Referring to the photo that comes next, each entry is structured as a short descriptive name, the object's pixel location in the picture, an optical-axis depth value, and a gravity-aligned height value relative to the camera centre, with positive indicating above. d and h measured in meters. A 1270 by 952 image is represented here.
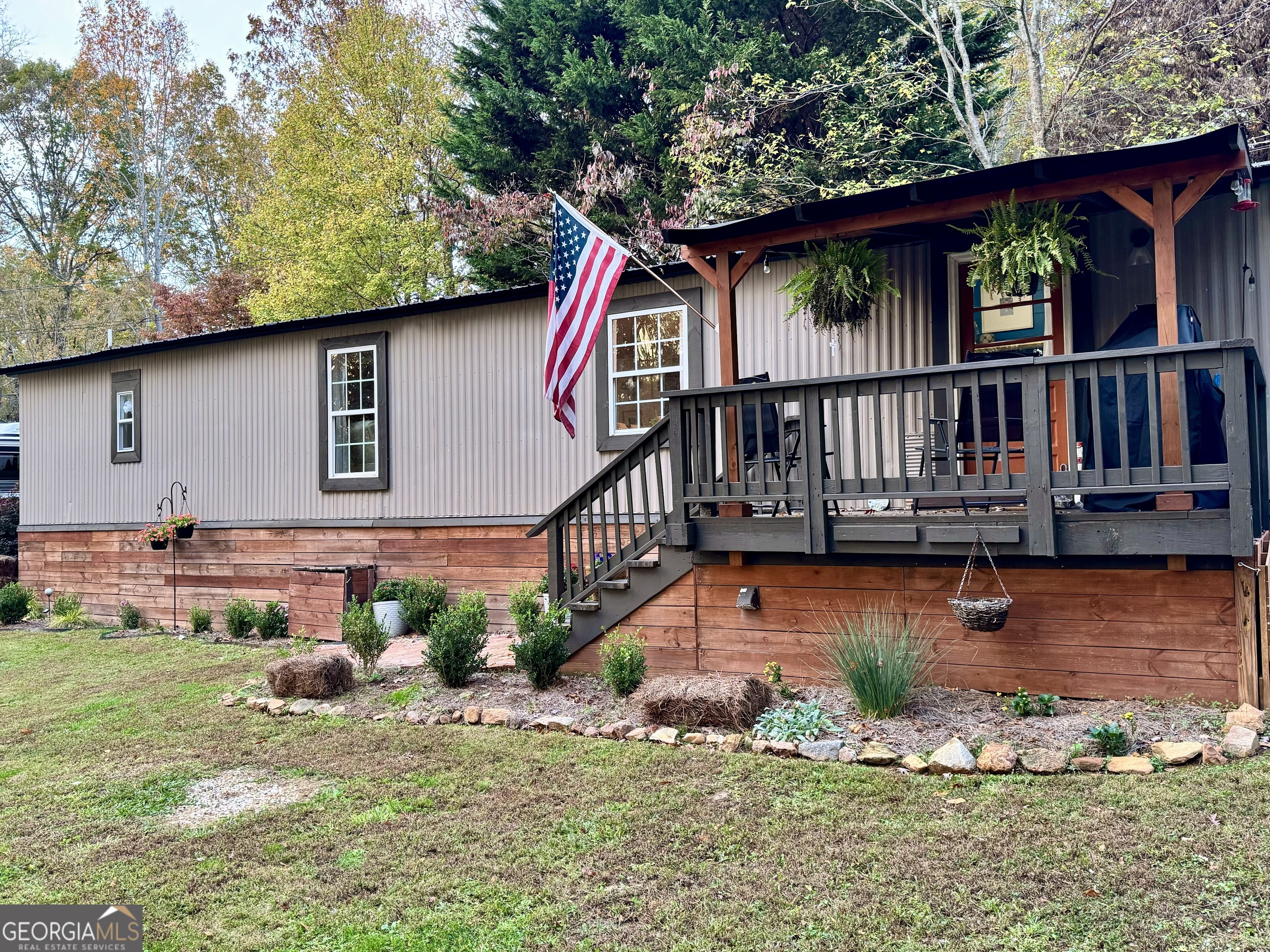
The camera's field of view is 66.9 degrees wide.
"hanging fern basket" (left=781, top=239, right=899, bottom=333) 6.32 +1.44
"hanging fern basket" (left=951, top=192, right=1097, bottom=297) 5.45 +1.44
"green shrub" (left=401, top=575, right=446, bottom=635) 8.72 -0.85
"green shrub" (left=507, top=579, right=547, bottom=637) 7.56 -0.79
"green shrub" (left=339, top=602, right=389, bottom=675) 6.92 -0.91
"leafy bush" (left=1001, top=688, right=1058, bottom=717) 4.84 -1.07
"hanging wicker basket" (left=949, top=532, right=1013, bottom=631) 4.79 -0.58
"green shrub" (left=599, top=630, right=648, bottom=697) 5.80 -0.99
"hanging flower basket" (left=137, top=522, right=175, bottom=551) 11.05 -0.20
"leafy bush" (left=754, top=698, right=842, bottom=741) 4.77 -1.13
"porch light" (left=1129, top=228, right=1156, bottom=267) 6.54 +1.67
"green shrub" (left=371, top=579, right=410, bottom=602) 9.29 -0.79
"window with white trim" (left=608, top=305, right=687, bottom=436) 8.27 +1.22
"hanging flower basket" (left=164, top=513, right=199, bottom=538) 11.08 -0.10
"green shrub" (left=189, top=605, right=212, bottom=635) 10.30 -1.12
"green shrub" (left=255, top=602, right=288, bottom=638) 9.59 -1.08
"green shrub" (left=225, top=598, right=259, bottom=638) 9.66 -1.05
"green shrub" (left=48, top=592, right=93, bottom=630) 11.58 -1.17
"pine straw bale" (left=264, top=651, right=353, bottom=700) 6.42 -1.10
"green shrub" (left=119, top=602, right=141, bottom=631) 11.08 -1.15
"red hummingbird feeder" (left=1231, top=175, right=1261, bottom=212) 5.24 +1.63
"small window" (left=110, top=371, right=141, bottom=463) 12.09 +1.27
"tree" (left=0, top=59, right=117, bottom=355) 27.09 +9.42
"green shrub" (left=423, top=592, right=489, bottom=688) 6.41 -0.93
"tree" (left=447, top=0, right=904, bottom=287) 15.42 +7.11
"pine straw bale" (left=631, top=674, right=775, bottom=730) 5.04 -1.06
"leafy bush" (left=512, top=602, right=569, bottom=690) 6.18 -0.94
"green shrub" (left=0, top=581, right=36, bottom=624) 11.79 -1.03
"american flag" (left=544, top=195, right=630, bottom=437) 6.26 +1.38
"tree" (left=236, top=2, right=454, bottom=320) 19.03 +6.75
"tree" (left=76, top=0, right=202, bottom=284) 24.66 +10.83
